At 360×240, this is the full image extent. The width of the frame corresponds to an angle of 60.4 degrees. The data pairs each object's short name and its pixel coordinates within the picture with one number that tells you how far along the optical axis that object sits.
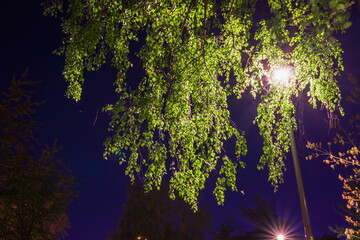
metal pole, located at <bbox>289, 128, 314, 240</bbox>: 8.19
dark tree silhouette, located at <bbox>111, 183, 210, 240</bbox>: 35.09
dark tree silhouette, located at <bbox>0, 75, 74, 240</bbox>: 12.12
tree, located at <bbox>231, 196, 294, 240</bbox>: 34.75
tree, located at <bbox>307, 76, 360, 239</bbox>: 8.61
